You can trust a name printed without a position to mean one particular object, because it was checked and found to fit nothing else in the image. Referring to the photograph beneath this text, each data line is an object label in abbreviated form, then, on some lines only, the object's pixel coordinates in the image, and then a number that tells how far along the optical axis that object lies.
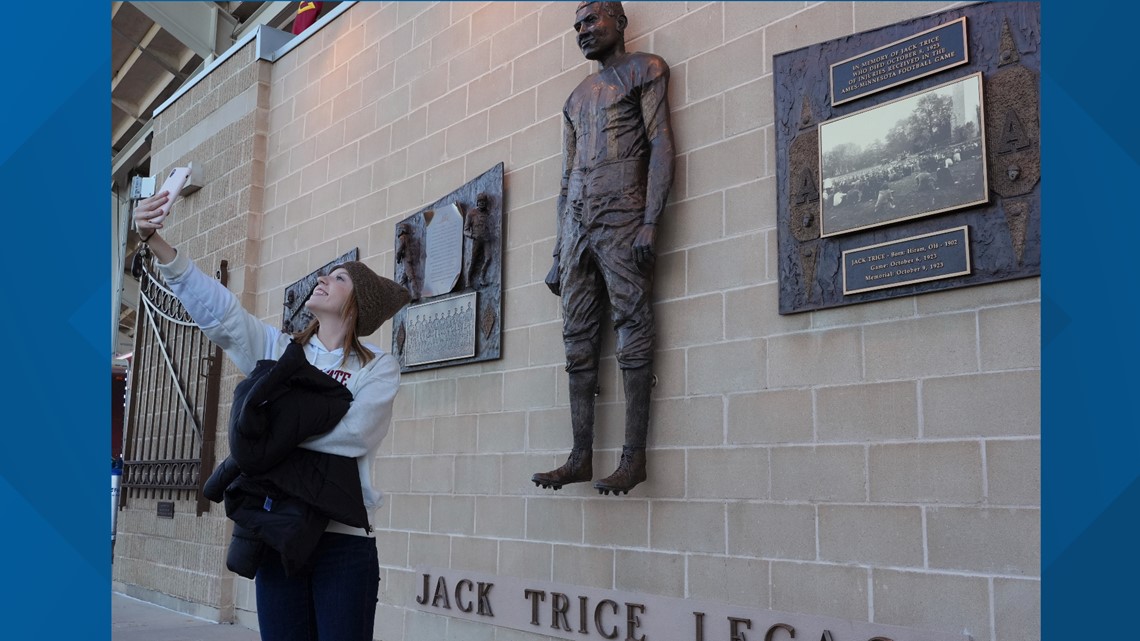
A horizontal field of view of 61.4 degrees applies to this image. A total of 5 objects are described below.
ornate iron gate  6.71
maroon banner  7.60
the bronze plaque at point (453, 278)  4.54
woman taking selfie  2.02
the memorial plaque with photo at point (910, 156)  2.72
